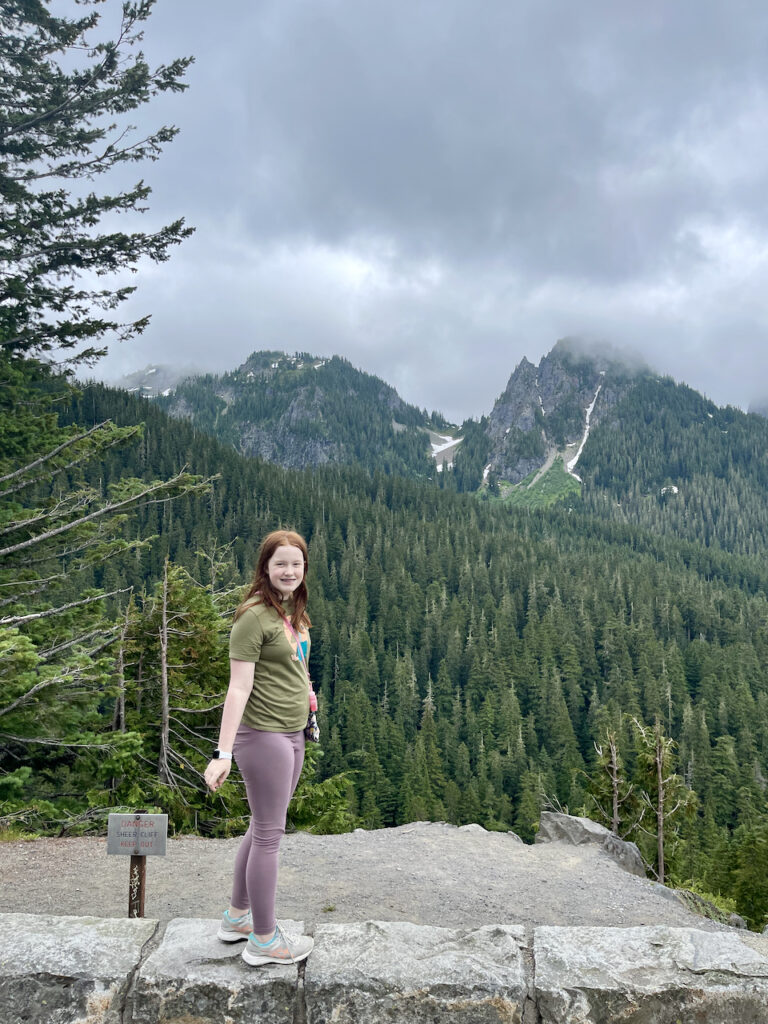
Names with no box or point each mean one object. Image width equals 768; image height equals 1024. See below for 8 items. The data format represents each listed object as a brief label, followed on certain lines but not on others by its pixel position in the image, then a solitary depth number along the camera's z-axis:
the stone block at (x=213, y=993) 4.01
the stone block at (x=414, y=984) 4.04
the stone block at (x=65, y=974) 4.02
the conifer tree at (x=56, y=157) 12.34
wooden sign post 5.40
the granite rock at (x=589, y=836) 13.38
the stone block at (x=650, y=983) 4.09
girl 4.01
